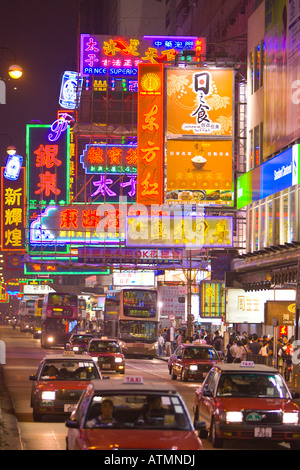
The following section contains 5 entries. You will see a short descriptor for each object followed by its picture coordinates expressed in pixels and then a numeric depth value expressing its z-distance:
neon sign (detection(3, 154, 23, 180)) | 77.44
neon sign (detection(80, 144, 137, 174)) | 70.25
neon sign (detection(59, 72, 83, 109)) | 85.70
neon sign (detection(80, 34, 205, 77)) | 77.00
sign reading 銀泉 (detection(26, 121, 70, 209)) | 73.25
